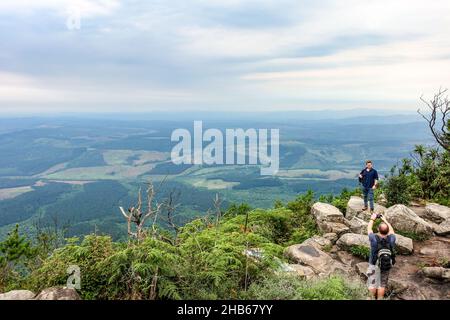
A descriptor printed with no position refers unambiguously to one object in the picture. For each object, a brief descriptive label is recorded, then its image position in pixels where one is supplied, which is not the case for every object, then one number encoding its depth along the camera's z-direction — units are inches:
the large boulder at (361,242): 428.5
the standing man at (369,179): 510.9
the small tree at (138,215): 292.2
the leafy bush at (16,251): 553.9
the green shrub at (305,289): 259.6
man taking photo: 311.5
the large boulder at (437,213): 522.6
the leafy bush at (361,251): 415.8
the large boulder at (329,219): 504.7
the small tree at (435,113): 548.9
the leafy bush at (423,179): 583.5
